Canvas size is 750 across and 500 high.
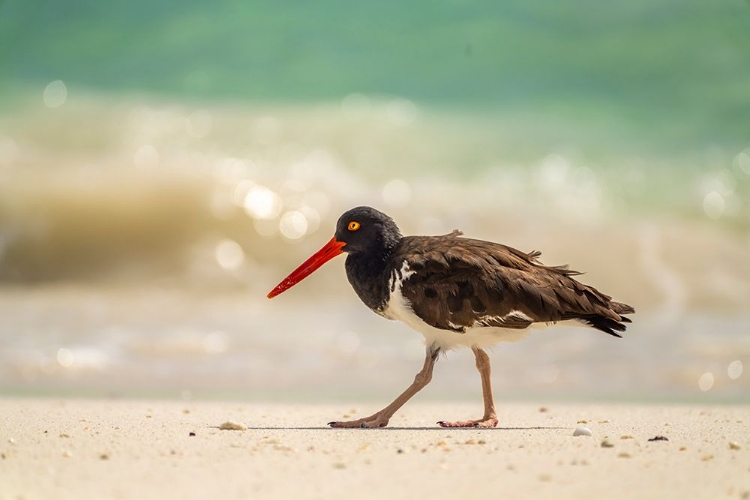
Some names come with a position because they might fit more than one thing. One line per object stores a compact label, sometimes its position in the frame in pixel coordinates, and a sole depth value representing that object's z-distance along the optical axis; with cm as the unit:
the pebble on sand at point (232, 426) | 1225
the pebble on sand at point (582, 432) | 1206
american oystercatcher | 1251
